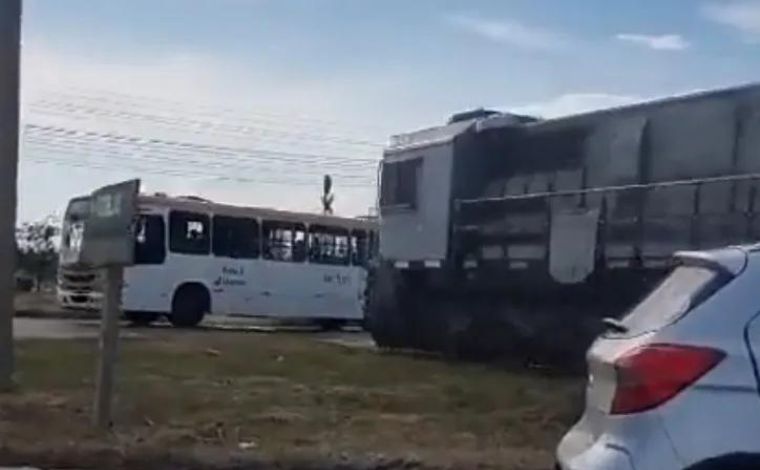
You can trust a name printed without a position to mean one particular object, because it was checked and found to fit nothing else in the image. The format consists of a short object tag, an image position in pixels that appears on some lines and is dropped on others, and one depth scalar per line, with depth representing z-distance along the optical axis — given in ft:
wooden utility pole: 51.47
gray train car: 58.13
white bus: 112.47
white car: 17.74
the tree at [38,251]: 178.14
